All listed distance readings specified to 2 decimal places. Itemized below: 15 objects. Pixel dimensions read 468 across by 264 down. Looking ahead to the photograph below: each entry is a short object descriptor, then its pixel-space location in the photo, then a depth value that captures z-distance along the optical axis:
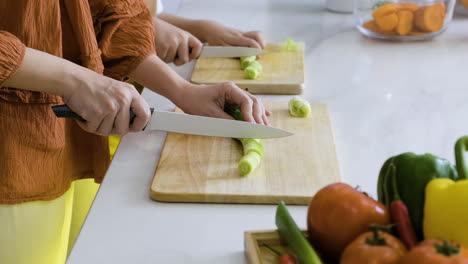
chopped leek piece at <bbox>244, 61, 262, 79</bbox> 1.47
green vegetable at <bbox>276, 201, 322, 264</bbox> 0.84
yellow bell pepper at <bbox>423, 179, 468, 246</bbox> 0.80
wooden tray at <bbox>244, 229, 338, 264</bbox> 0.87
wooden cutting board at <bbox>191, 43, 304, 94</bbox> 1.44
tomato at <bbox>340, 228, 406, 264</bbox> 0.78
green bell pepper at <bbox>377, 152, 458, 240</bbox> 0.85
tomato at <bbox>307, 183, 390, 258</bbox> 0.84
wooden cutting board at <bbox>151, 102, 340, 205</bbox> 1.07
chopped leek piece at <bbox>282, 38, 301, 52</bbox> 1.65
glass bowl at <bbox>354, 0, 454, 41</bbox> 1.79
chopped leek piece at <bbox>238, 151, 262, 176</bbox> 1.10
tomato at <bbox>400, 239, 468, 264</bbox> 0.74
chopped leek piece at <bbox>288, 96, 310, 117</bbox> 1.29
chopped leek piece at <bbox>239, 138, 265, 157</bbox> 1.15
